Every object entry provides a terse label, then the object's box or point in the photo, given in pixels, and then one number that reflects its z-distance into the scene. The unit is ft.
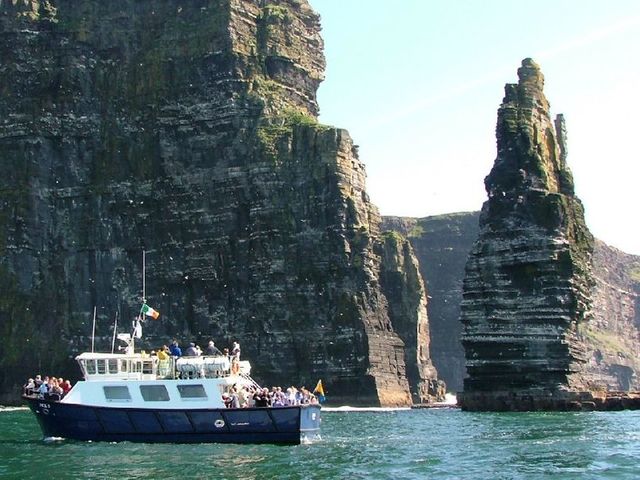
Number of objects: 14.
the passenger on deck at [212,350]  241.20
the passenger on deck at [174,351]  230.89
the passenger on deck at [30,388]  240.94
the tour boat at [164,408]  218.79
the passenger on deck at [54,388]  235.20
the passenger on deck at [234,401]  221.66
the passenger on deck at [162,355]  229.04
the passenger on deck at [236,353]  232.39
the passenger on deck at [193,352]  234.17
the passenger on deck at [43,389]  235.61
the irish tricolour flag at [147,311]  244.42
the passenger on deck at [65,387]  244.11
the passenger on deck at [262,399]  221.87
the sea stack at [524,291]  374.22
